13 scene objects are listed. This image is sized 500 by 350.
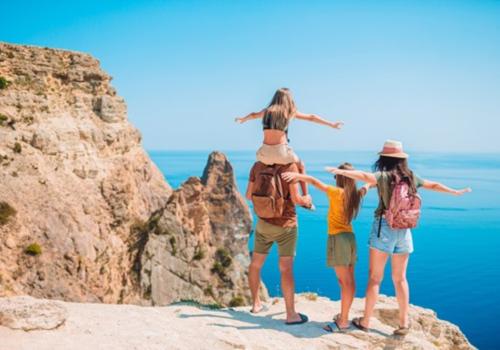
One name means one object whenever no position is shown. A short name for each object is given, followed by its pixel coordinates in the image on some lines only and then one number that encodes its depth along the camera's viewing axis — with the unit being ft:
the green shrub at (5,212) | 70.90
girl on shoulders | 21.68
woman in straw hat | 19.94
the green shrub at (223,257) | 115.24
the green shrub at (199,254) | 109.81
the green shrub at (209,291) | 106.64
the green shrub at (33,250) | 72.18
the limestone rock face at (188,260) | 99.35
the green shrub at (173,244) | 105.09
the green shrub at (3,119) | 82.48
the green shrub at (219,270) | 111.96
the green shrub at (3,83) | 85.66
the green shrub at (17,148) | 81.02
